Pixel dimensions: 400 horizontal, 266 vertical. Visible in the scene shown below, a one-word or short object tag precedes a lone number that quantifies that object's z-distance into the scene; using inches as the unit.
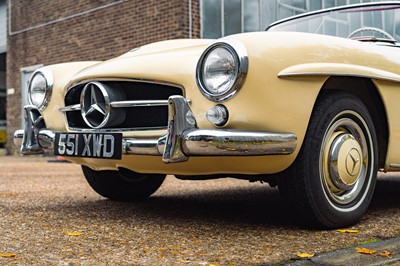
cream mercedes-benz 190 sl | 108.3
